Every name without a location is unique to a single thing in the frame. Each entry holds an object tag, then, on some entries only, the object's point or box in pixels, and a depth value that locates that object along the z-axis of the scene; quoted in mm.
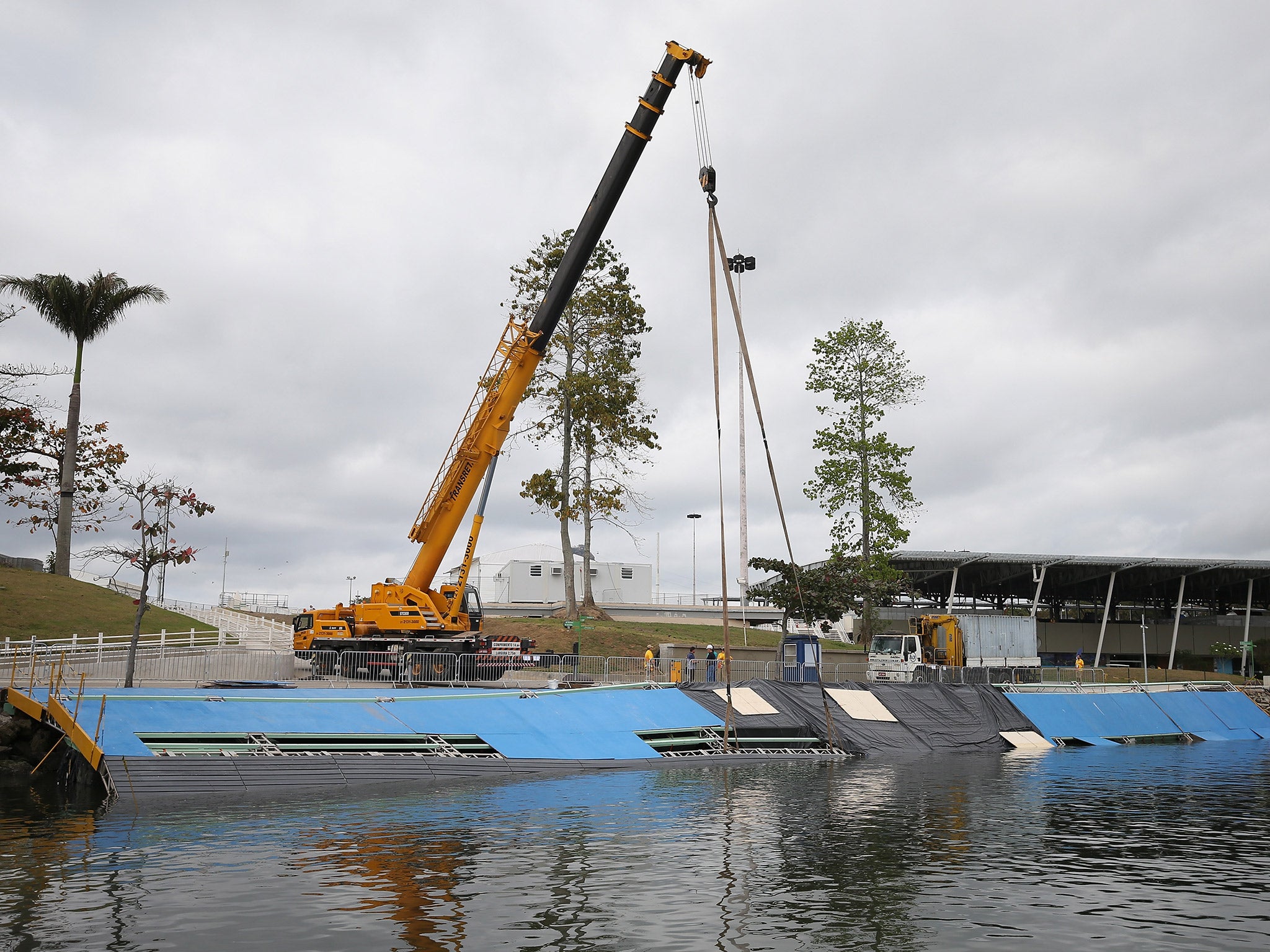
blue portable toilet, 38281
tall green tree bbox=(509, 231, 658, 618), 56656
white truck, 47344
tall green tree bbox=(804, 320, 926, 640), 55812
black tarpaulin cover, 32312
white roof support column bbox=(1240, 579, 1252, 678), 76300
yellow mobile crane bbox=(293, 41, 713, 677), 33969
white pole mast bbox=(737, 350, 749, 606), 43375
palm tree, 55875
